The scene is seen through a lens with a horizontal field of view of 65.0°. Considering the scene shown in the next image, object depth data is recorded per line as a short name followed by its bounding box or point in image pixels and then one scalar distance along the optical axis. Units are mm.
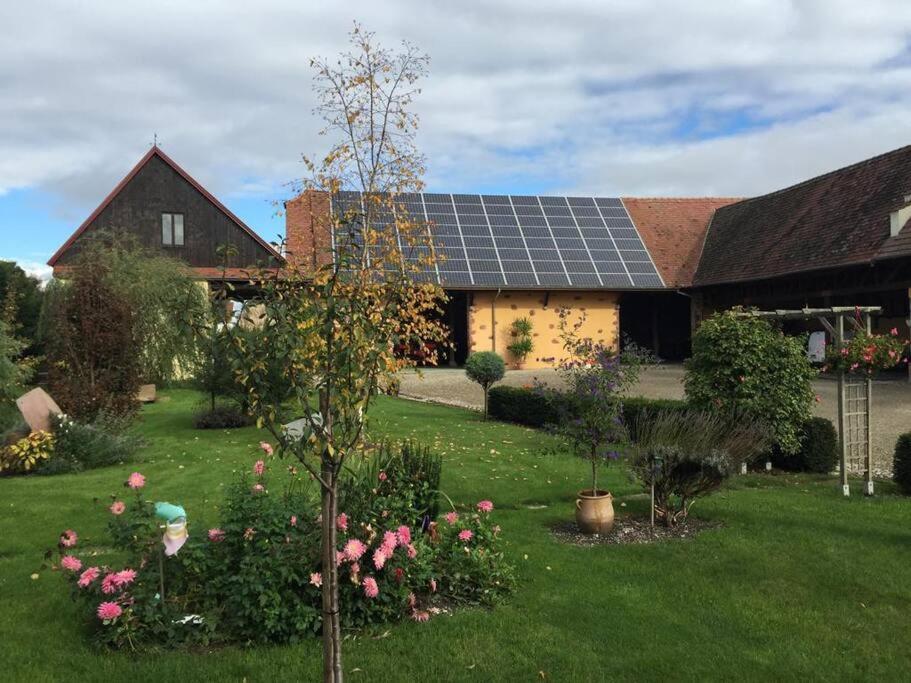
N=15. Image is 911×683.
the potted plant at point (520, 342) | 24797
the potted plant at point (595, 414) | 6293
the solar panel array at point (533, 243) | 24203
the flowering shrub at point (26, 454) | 9547
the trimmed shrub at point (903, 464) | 7763
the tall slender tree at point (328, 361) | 2885
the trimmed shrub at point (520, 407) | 13008
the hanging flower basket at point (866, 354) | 7707
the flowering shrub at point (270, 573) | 4031
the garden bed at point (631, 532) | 6172
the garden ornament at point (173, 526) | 3723
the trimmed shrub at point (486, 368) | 14195
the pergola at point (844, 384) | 7758
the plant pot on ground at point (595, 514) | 6258
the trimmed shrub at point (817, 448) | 9180
